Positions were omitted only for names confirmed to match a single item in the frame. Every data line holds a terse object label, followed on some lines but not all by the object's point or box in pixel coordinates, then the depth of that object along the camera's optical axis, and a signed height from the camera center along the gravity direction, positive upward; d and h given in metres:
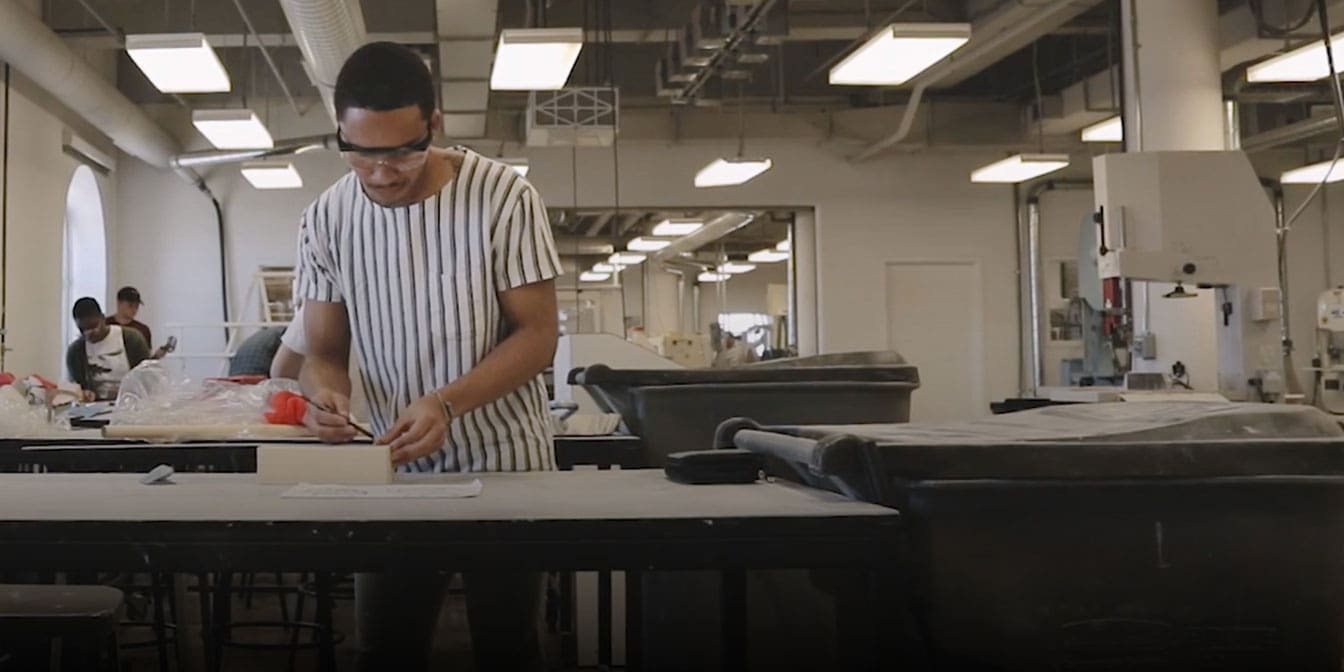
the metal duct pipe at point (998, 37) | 6.28 +1.92
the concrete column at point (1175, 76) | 5.48 +1.35
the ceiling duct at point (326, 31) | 5.05 +1.58
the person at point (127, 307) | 7.23 +0.45
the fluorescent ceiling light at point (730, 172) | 7.63 +1.32
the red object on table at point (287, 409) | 1.71 -0.05
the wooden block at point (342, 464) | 1.28 -0.10
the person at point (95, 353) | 6.29 +0.14
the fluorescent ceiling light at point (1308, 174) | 7.65 +1.21
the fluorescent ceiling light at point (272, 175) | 7.69 +1.36
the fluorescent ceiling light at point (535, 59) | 4.96 +1.40
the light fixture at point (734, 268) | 15.94 +1.38
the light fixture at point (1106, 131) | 7.19 +1.44
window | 8.81 +1.04
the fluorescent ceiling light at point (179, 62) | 5.09 +1.45
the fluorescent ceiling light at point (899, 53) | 4.94 +1.38
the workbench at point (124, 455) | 2.06 -0.14
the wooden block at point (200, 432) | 1.77 -0.09
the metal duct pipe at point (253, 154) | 8.36 +1.64
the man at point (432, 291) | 1.49 +0.11
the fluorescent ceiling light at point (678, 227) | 10.28 +1.26
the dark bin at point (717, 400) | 2.64 -0.08
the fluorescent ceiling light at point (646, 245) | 11.50 +1.25
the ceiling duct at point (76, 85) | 5.96 +1.74
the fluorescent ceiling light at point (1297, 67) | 4.98 +1.29
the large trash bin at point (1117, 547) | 0.98 -0.16
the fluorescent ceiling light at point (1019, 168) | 7.49 +1.29
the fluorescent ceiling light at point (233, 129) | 6.37 +1.41
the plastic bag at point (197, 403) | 2.03 -0.05
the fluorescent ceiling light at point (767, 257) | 14.17 +1.38
